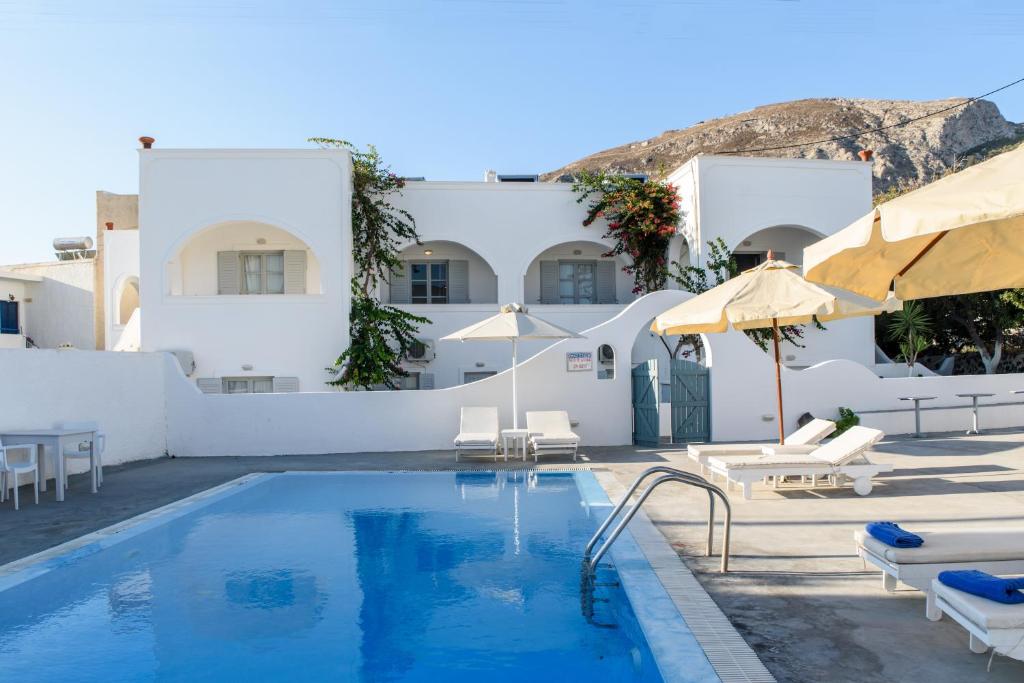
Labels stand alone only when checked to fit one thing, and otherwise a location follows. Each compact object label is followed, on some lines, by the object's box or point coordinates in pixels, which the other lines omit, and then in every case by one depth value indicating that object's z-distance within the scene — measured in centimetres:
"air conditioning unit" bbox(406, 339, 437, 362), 1838
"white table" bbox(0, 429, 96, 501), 965
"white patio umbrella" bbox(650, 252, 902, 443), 948
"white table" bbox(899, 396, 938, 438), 1412
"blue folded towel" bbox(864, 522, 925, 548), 505
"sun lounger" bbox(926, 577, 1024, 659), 375
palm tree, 2064
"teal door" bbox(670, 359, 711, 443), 1411
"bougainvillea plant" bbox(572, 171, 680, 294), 1912
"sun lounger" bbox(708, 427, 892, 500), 893
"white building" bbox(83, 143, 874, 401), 1667
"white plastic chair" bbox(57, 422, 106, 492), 1021
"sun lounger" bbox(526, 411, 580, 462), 1268
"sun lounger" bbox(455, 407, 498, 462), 1271
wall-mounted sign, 1418
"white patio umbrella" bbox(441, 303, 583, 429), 1261
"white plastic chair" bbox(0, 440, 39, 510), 912
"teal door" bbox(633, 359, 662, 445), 1373
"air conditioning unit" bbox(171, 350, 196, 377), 1623
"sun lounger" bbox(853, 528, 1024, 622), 493
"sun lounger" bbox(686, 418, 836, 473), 1041
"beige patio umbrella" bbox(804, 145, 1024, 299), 441
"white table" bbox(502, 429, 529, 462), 1284
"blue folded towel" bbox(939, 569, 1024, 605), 393
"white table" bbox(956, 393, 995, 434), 1442
